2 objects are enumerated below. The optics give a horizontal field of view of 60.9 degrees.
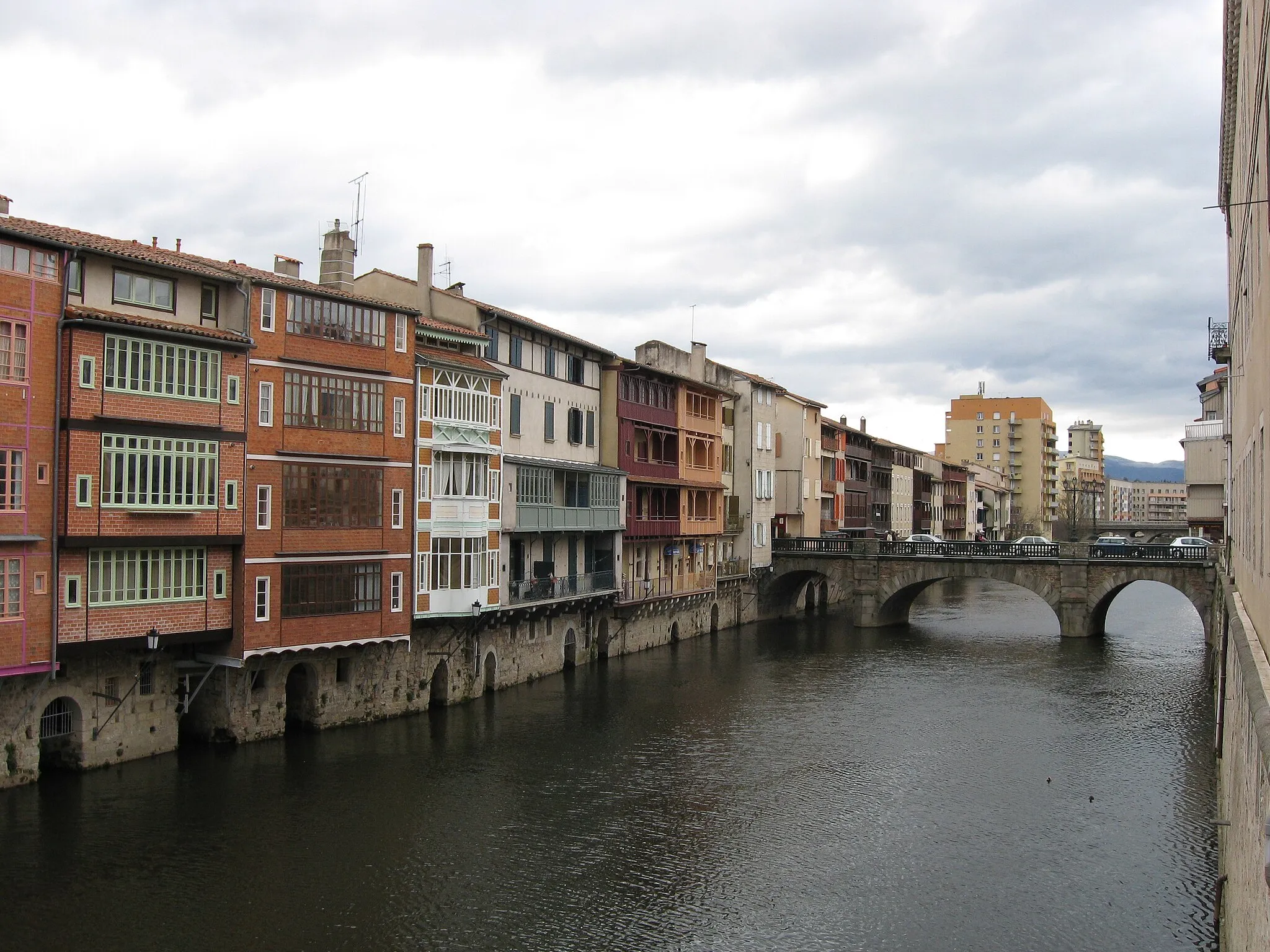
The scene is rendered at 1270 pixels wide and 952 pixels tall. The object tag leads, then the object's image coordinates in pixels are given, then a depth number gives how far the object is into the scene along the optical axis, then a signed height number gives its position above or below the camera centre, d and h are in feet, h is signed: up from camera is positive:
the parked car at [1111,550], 252.21 -7.15
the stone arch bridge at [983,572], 245.04 -13.04
